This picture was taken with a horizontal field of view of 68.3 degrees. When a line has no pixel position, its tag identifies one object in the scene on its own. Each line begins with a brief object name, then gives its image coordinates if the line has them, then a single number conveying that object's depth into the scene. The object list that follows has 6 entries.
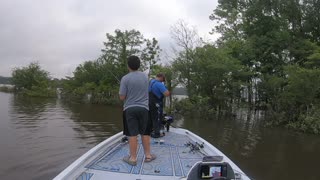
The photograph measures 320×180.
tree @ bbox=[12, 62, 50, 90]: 37.32
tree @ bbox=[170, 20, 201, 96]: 16.98
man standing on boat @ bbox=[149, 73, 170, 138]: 4.95
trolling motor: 5.70
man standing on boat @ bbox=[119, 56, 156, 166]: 3.61
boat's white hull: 3.23
